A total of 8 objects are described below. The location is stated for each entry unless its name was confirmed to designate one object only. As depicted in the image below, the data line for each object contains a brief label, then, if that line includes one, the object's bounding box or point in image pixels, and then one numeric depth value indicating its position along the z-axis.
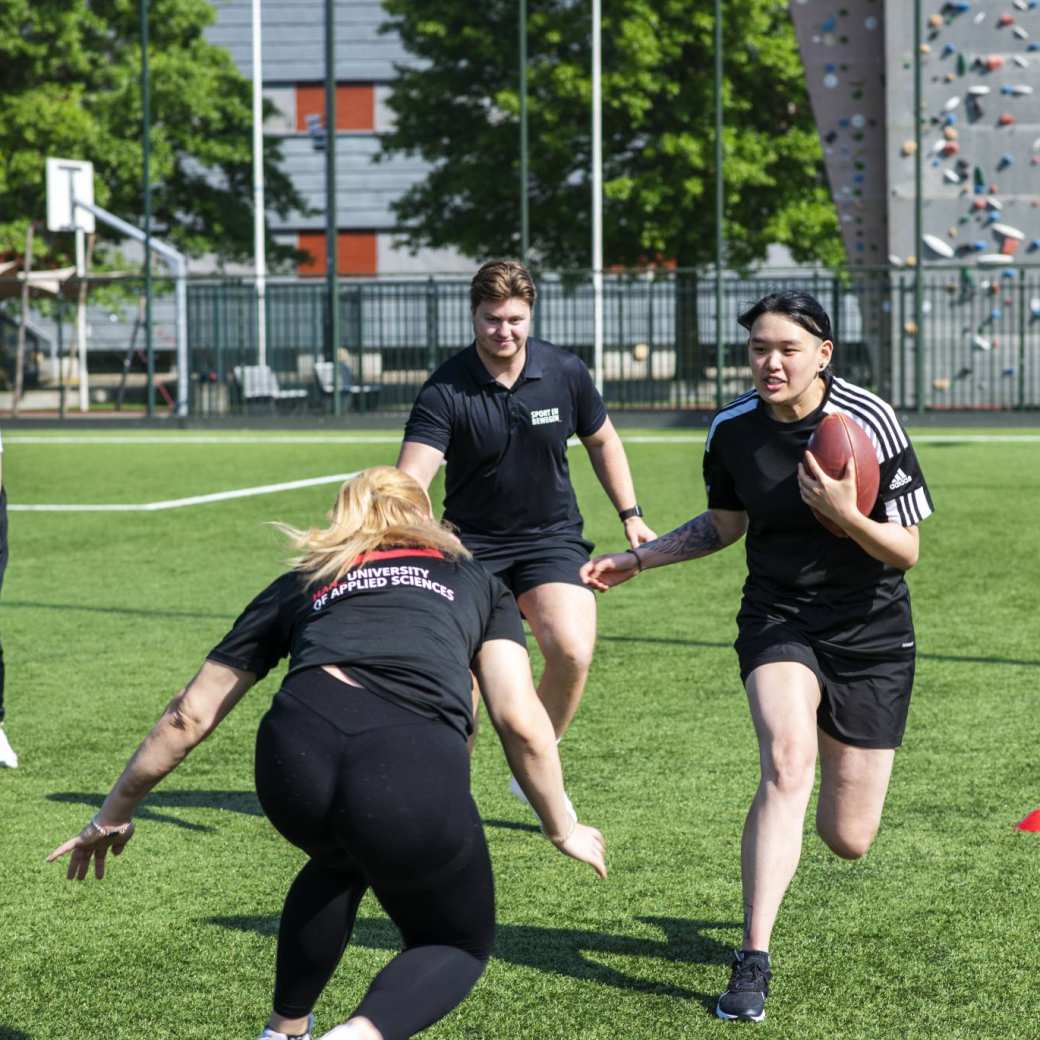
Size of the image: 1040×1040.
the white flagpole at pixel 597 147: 34.81
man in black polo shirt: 6.26
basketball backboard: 32.34
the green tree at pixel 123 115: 38.34
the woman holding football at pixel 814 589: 4.46
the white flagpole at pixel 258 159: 36.41
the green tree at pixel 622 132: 38.16
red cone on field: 5.94
